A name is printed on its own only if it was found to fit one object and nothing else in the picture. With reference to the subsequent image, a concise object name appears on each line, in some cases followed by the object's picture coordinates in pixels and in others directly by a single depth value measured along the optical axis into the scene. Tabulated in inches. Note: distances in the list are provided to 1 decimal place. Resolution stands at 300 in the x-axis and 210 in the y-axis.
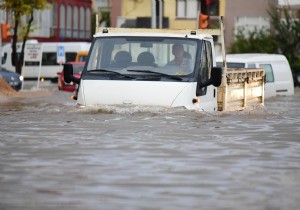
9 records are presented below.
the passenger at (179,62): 798.5
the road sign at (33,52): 2161.7
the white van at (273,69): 1537.9
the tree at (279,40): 2564.0
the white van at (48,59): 2822.3
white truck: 783.1
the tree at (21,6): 2158.2
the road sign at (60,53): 2478.3
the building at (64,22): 3563.0
